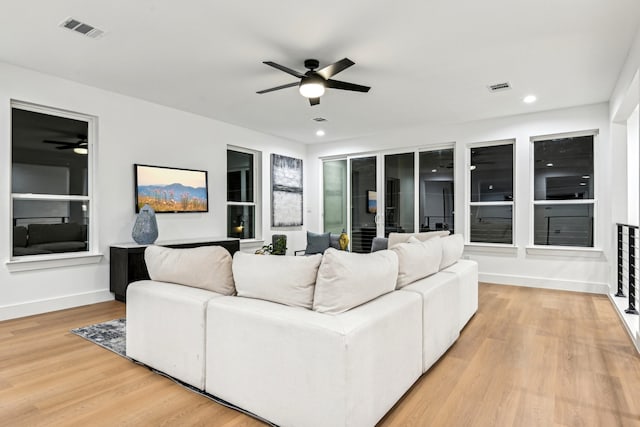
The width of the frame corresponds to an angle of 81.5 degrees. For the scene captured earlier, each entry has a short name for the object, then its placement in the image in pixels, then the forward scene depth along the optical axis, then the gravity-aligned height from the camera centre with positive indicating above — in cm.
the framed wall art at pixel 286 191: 688 +40
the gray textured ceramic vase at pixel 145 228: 444 -18
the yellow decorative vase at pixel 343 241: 503 -40
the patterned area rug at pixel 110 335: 278 -104
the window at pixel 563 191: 513 +28
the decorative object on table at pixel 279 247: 439 -41
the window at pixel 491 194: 568 +27
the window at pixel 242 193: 623 +33
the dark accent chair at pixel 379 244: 501 -44
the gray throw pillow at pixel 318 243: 568 -48
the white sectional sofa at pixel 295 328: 163 -60
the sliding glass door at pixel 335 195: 743 +34
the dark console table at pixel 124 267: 417 -62
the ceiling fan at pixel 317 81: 333 +124
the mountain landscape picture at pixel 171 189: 480 +33
